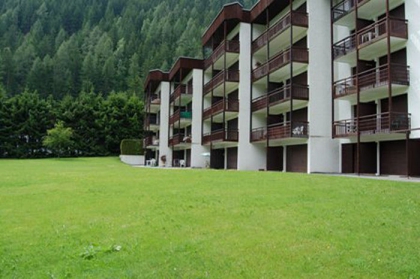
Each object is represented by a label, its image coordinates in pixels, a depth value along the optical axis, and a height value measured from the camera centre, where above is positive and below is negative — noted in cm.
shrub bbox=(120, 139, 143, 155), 5877 +202
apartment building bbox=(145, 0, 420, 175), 2162 +518
